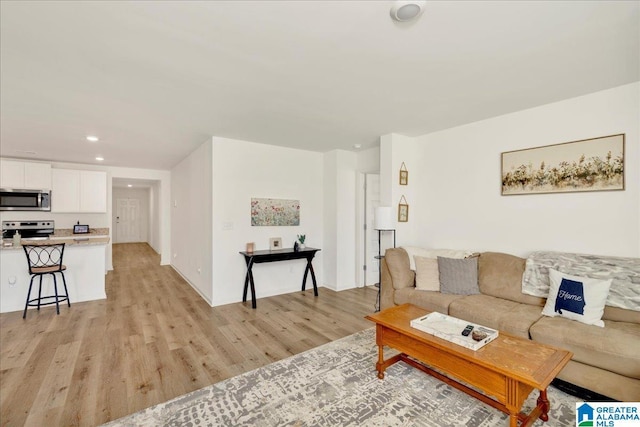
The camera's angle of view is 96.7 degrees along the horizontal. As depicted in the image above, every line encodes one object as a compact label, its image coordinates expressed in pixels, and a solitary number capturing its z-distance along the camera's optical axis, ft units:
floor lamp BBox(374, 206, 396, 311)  12.68
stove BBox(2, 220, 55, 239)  18.17
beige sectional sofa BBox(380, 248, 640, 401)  6.43
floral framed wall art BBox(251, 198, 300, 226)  15.23
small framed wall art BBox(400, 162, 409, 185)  13.80
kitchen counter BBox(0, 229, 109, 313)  12.94
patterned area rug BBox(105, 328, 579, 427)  6.21
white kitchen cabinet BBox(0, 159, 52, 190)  17.13
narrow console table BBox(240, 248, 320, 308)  13.82
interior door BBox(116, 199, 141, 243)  35.09
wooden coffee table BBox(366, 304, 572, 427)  5.51
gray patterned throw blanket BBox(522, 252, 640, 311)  7.61
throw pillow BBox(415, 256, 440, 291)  10.96
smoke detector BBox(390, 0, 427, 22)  5.05
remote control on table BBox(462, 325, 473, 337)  6.83
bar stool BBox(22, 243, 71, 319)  12.41
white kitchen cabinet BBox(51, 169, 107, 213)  18.70
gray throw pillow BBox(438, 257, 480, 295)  10.46
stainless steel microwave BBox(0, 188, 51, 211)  17.44
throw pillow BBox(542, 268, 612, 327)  7.59
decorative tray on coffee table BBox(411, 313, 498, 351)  6.46
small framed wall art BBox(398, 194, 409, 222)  13.76
